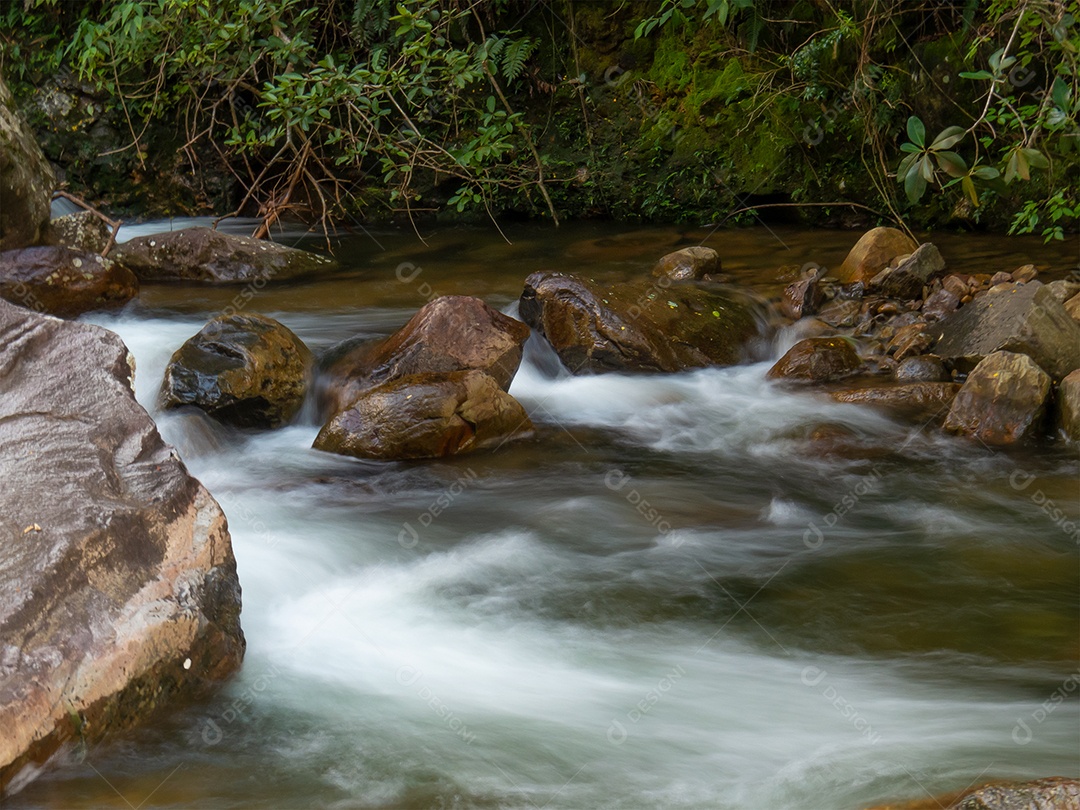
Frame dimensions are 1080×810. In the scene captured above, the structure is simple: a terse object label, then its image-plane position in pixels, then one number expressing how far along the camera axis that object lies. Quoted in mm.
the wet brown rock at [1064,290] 6463
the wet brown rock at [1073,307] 6065
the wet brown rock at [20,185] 6895
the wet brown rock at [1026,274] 6965
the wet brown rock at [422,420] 5027
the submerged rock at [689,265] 7590
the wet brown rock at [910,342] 6164
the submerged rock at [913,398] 5516
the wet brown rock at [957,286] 6766
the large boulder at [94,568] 2635
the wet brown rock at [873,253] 7363
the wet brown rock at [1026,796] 2260
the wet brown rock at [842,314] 6816
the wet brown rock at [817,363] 6133
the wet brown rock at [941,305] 6624
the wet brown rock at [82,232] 7859
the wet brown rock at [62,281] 6559
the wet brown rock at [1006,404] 5145
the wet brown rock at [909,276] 6953
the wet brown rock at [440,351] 5598
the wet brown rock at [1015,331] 5477
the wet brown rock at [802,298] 6949
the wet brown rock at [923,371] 5887
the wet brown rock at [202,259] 7984
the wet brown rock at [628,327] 6246
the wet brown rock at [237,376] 5367
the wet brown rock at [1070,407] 5059
